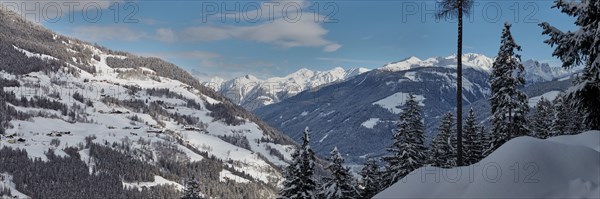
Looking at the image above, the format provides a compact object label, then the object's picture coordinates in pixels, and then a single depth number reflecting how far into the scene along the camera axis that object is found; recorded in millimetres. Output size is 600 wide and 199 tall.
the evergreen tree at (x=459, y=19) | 20500
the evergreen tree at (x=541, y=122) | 40750
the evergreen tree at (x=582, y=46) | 13398
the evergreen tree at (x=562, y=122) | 38472
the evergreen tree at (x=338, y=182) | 26281
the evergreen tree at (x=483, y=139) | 35750
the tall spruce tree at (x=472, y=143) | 35525
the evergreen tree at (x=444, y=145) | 33434
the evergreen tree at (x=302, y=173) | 26094
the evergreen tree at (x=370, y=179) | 31158
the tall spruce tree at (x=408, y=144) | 30125
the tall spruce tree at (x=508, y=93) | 29453
